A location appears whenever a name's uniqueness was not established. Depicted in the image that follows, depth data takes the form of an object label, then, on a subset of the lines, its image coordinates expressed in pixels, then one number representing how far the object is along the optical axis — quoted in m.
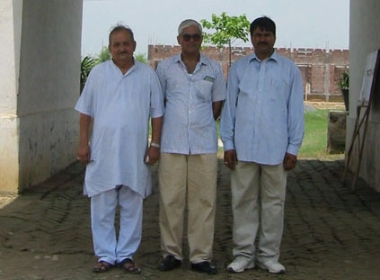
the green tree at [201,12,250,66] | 30.34
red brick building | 40.81
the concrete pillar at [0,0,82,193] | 9.93
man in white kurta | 6.32
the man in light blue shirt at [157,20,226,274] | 6.36
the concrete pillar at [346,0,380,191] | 11.41
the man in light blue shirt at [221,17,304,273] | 6.34
